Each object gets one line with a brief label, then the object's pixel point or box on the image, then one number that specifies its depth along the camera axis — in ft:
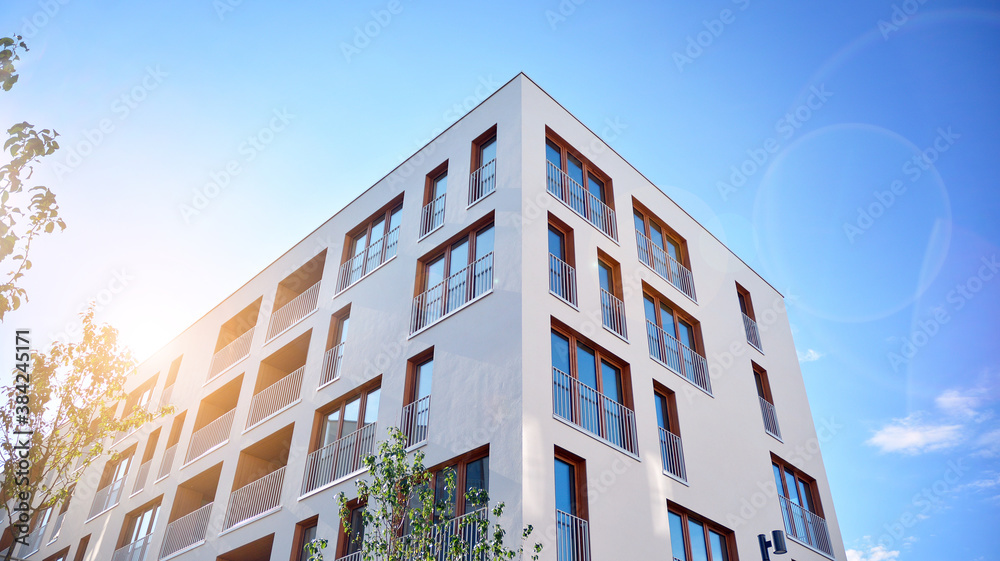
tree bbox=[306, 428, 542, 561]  37.14
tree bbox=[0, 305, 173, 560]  47.37
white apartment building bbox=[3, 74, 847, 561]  48.62
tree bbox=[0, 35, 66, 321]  23.81
